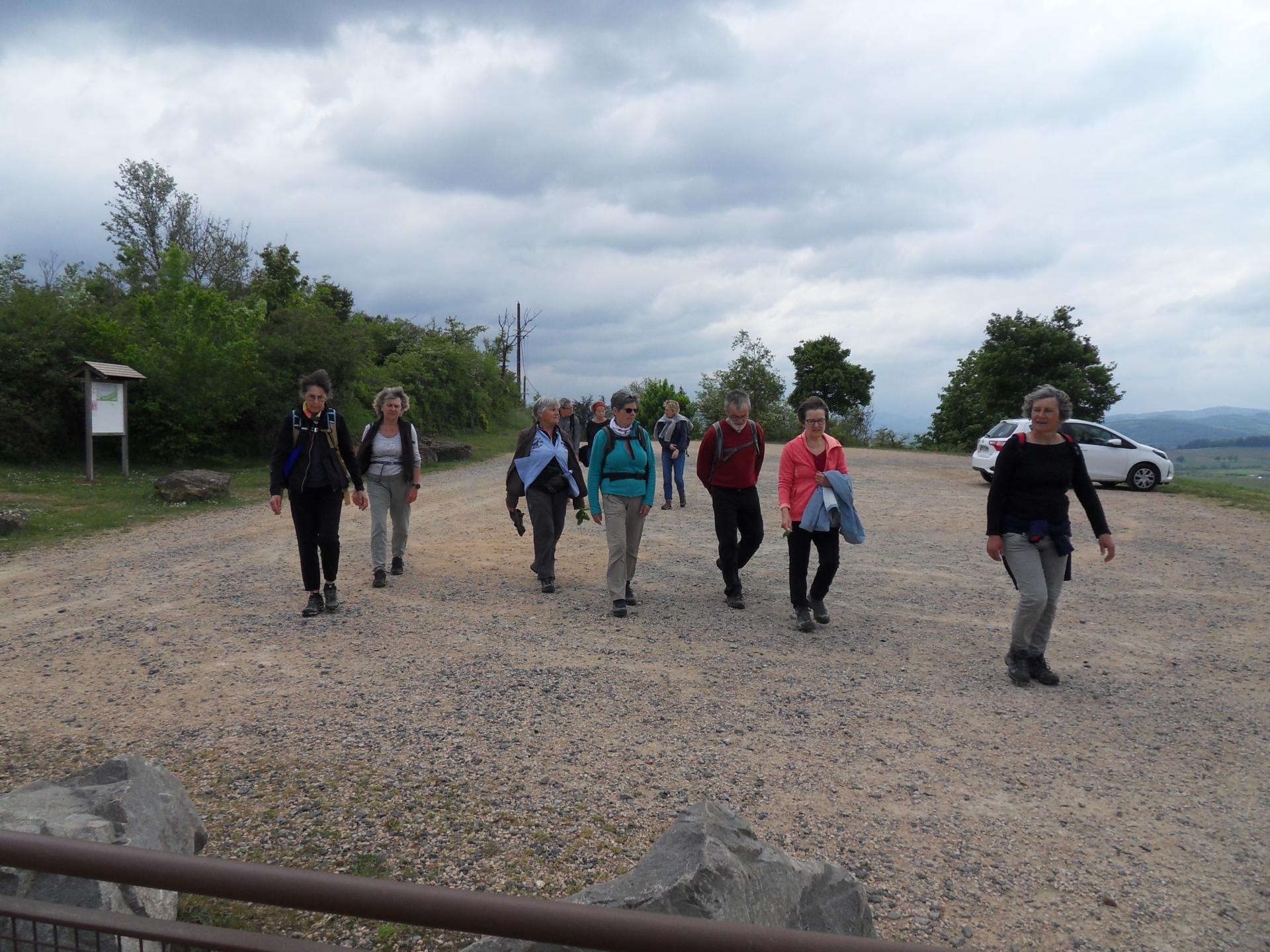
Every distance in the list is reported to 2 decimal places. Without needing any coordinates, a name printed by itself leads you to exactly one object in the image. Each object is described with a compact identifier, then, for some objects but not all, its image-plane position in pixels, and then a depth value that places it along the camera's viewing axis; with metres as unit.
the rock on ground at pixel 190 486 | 14.04
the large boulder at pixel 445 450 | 23.81
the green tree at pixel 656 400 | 41.84
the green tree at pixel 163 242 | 37.28
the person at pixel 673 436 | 14.26
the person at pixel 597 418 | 13.10
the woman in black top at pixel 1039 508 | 5.64
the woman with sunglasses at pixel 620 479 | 7.56
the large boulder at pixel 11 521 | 10.79
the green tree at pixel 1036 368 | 34.94
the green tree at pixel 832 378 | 53.06
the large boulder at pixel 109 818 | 2.67
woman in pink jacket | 7.01
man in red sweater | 7.54
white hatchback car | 18.33
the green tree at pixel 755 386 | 42.19
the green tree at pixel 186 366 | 17.83
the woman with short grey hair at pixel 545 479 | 8.39
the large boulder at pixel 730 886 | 2.59
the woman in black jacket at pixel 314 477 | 7.02
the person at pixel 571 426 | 11.31
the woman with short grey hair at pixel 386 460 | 8.45
